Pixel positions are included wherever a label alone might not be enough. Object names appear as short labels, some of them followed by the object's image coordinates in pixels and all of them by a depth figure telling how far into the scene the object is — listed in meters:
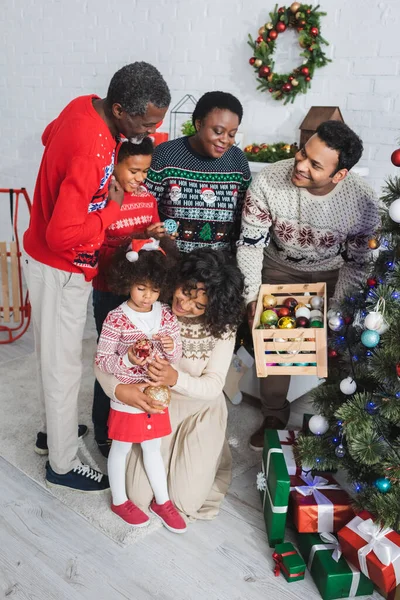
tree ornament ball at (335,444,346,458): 1.67
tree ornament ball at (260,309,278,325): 1.76
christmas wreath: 2.93
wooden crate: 1.68
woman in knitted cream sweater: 1.68
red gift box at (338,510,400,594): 1.46
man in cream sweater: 1.72
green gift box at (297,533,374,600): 1.51
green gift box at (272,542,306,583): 1.57
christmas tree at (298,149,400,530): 1.51
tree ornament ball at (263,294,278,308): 1.87
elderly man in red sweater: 1.43
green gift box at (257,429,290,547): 1.67
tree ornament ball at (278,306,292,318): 1.79
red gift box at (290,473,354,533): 1.66
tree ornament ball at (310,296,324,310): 1.84
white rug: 1.79
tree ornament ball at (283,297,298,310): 1.85
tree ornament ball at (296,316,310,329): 1.71
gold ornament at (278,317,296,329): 1.71
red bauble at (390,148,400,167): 1.47
